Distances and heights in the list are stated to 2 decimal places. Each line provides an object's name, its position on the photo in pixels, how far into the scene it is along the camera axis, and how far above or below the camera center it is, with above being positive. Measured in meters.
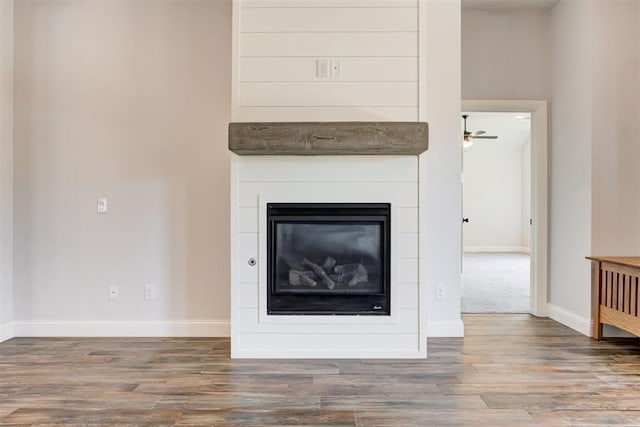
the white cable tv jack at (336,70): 2.82 +0.97
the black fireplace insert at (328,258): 2.80 -0.32
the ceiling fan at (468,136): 7.17 +1.34
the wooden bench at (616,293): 2.84 -0.59
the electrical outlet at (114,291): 3.31 -0.64
